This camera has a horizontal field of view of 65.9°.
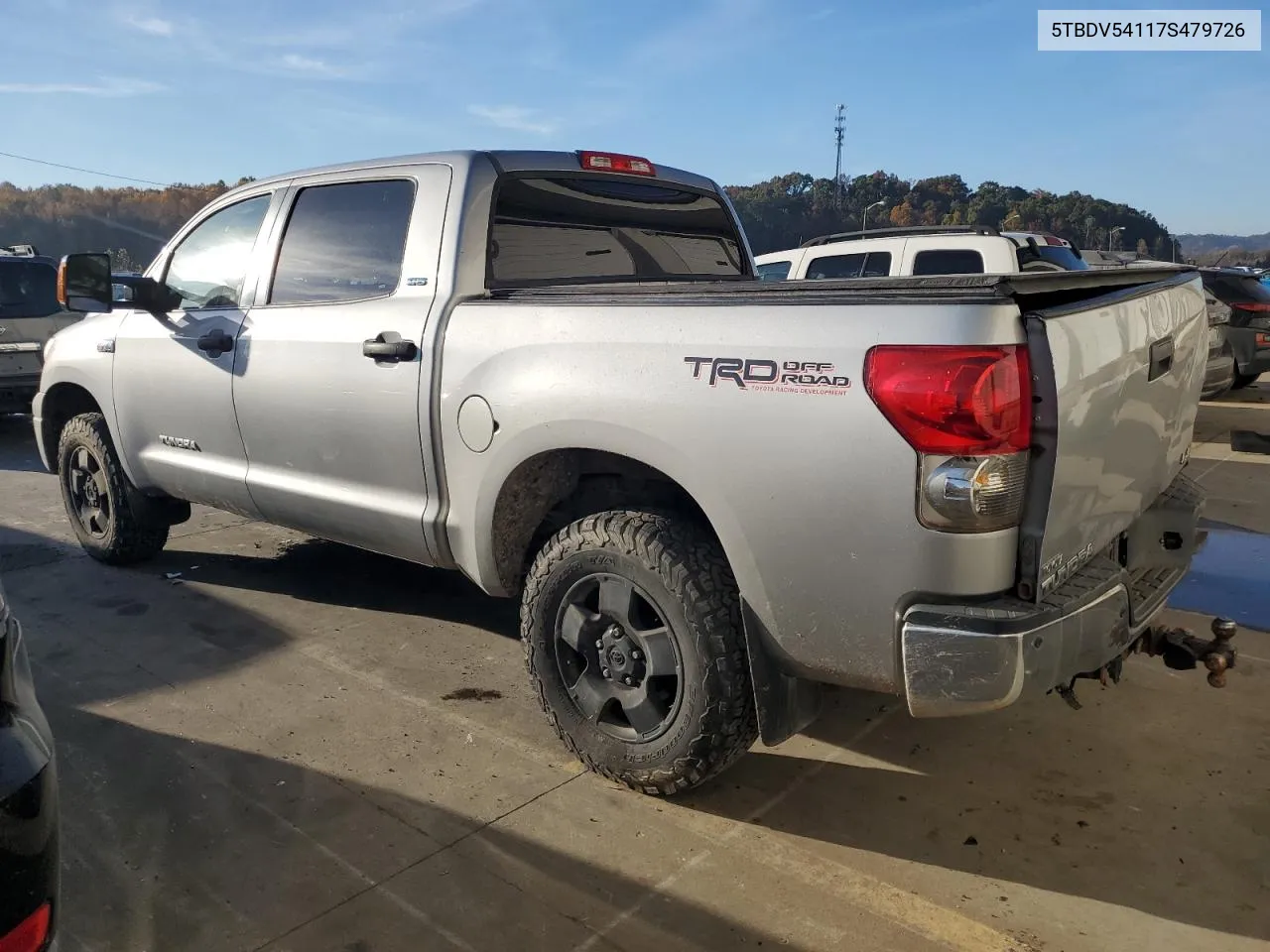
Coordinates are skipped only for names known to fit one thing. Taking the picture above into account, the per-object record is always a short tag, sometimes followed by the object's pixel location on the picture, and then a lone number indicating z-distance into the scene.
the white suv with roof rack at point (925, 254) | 8.53
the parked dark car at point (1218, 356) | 11.05
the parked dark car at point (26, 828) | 1.46
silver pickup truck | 2.25
